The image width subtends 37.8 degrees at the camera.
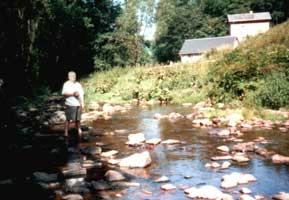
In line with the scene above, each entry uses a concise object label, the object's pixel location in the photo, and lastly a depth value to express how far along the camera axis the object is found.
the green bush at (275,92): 15.40
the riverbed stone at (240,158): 8.58
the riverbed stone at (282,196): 6.08
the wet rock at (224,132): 11.73
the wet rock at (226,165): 8.09
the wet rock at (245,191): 6.50
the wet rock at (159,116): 16.08
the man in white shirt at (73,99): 10.57
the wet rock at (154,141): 10.62
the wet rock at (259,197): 6.19
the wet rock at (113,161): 8.52
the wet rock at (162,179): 7.25
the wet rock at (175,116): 15.94
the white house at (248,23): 71.06
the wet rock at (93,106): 19.87
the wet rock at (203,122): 13.59
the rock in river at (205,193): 6.26
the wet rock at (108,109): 18.49
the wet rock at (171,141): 10.70
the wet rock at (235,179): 6.83
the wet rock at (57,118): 14.81
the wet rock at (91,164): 8.29
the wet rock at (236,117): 13.90
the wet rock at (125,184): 7.00
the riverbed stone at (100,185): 6.79
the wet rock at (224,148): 9.54
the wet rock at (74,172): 7.52
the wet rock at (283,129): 12.02
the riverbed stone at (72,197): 6.22
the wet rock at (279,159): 8.41
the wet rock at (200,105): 18.89
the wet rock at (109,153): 9.25
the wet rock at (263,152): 9.04
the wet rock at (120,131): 12.62
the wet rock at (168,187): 6.78
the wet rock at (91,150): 9.45
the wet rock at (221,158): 8.76
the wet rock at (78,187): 6.64
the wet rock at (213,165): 8.16
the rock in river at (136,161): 8.22
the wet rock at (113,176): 7.32
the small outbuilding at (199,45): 61.09
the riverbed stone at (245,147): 9.48
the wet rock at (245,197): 6.07
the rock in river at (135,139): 10.54
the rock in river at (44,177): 7.20
